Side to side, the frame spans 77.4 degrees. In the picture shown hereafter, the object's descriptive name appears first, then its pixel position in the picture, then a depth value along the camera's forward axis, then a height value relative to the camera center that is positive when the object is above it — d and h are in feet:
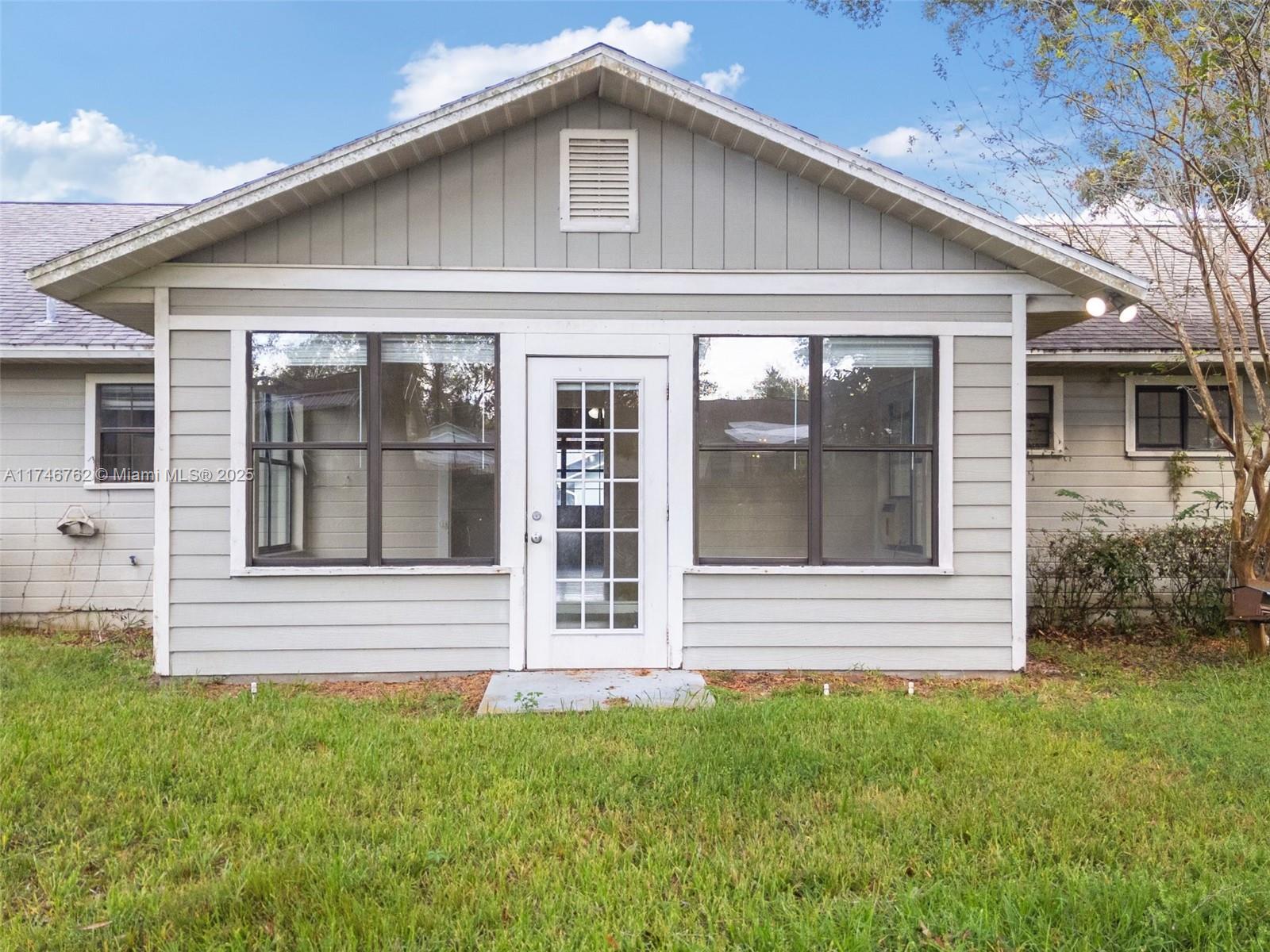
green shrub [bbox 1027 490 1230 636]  22.47 -2.90
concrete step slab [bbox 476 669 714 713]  14.94 -4.23
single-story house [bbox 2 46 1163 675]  17.06 +1.44
